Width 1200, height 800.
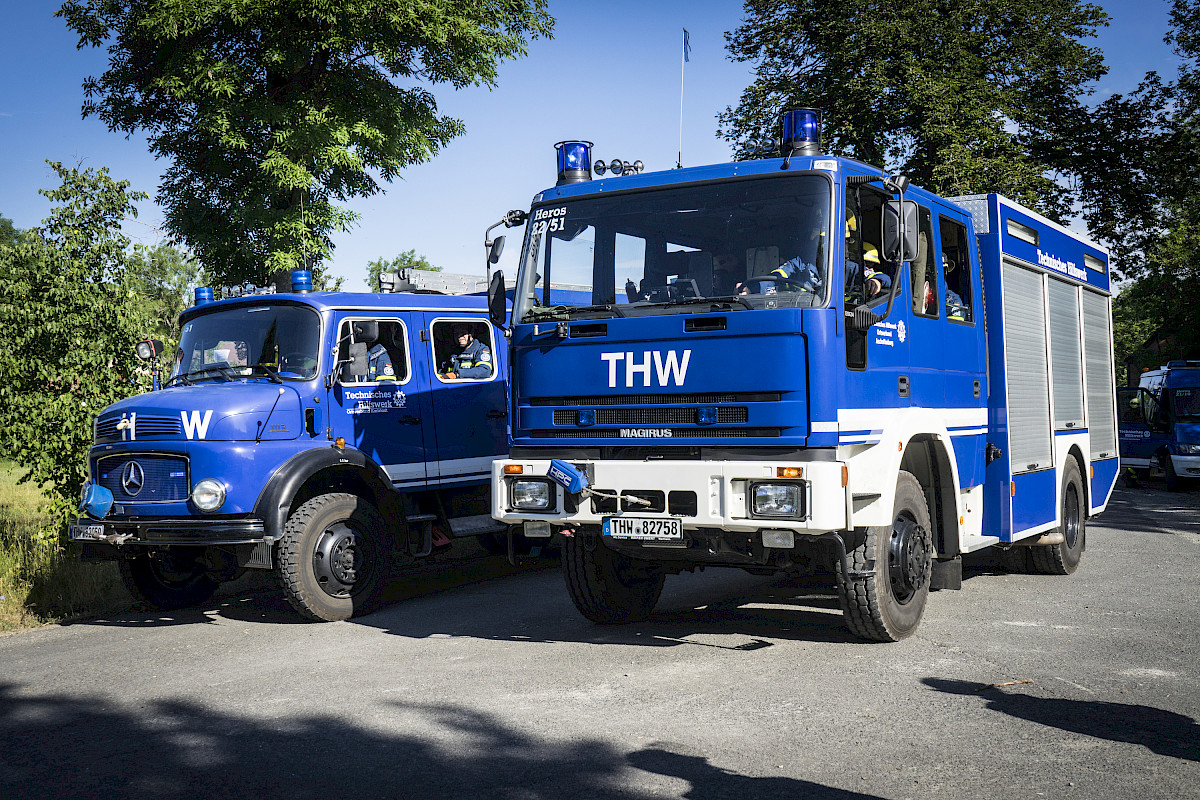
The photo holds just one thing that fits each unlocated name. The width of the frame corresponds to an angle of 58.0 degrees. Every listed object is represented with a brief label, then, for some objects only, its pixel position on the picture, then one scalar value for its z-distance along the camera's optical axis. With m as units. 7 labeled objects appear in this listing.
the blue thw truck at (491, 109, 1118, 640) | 6.15
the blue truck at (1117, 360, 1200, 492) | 21.14
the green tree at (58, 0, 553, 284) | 16.03
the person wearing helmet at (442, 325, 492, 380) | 9.99
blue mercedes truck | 7.90
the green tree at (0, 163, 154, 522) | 9.98
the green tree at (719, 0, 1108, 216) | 22.61
